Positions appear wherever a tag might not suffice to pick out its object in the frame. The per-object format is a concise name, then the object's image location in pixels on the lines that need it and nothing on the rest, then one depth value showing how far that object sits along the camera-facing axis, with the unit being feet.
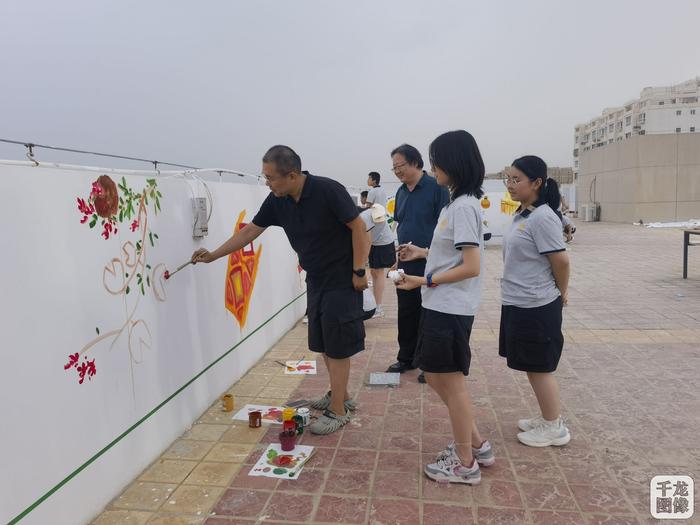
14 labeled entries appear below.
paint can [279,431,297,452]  9.80
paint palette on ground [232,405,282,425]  11.44
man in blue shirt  12.92
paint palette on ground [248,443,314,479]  9.08
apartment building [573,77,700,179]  181.98
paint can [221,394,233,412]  11.83
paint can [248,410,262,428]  10.95
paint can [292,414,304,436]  10.58
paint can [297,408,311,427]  10.88
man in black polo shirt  10.03
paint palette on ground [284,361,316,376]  14.51
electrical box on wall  11.57
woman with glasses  9.15
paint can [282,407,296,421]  10.26
